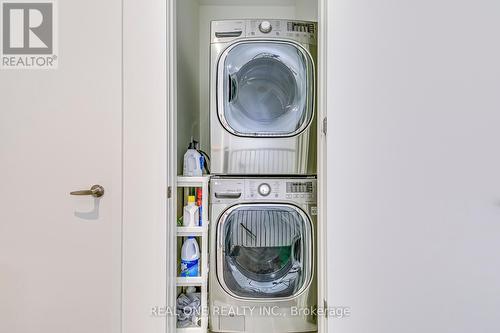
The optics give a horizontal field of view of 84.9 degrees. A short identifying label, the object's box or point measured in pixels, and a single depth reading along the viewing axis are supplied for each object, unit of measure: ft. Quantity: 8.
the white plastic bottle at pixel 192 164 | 5.43
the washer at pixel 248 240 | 5.31
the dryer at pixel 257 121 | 5.45
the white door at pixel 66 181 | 4.22
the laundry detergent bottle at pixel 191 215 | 5.13
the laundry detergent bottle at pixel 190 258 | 5.15
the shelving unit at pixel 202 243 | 5.01
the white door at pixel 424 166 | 1.91
